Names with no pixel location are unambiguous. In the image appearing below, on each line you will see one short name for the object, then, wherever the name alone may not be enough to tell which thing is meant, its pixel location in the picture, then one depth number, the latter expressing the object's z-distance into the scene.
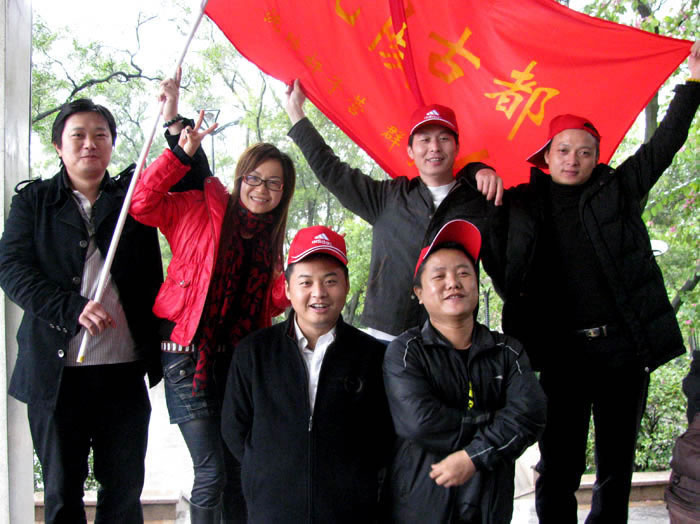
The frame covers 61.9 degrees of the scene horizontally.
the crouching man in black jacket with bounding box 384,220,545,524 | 1.81
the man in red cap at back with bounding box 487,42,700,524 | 2.36
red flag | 2.80
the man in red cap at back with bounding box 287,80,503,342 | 2.43
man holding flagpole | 2.17
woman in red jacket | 2.21
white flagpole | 2.16
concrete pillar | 2.65
